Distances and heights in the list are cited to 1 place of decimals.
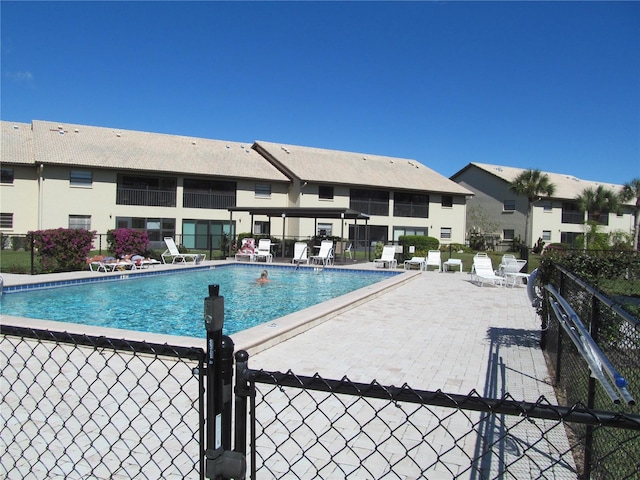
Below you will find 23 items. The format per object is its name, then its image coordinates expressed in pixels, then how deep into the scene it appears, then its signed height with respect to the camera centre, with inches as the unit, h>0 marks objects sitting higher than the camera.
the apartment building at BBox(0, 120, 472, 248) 1083.9 +116.7
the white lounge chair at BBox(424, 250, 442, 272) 802.8 -40.5
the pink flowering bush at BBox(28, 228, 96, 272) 611.8 -28.6
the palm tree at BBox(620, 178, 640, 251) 1728.6 +172.5
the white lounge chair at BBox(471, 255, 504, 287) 590.2 -46.9
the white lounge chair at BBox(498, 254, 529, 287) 601.0 -44.8
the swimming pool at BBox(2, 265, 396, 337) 389.4 -73.1
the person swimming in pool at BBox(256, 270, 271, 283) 642.5 -65.8
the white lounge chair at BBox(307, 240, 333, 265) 846.5 -40.9
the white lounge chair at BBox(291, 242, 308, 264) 856.6 -39.7
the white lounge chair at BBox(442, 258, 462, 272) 773.3 -48.1
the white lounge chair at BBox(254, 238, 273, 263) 886.4 -39.4
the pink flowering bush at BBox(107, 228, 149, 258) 723.4 -21.9
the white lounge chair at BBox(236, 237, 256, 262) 912.9 -39.1
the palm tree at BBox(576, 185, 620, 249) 1637.6 +130.7
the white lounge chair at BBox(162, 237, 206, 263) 806.5 -44.5
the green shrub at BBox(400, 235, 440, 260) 965.9 -17.1
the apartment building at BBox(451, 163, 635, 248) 1631.4 +102.6
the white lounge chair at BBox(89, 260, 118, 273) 629.1 -51.4
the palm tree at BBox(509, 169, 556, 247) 1540.4 +164.0
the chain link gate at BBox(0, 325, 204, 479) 128.2 -66.5
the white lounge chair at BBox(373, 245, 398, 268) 835.3 -43.5
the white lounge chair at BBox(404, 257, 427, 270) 808.3 -48.0
